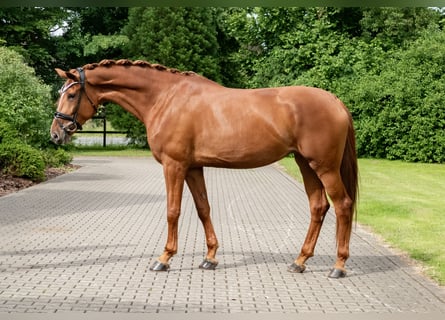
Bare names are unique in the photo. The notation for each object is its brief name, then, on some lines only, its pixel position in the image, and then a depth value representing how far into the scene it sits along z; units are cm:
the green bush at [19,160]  1541
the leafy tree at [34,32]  2994
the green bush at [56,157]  2052
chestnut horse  558
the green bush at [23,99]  1830
